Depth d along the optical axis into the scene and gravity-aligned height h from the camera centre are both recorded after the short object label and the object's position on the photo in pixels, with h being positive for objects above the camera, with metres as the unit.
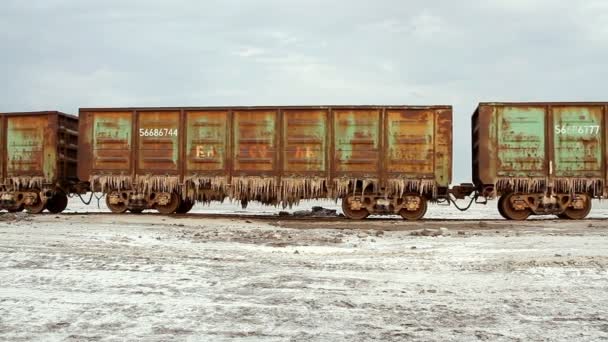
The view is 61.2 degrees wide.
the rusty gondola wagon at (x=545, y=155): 13.04 +0.69
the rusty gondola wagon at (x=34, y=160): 14.59 +0.44
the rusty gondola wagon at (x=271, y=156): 13.15 +0.60
